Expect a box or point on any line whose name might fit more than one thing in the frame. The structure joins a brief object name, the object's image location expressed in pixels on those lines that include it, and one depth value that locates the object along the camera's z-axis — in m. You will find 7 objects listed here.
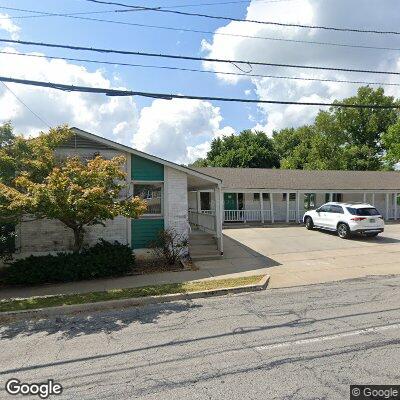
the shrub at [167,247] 12.07
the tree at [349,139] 45.59
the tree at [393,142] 30.18
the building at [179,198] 12.03
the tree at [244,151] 47.31
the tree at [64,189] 8.69
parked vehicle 16.78
